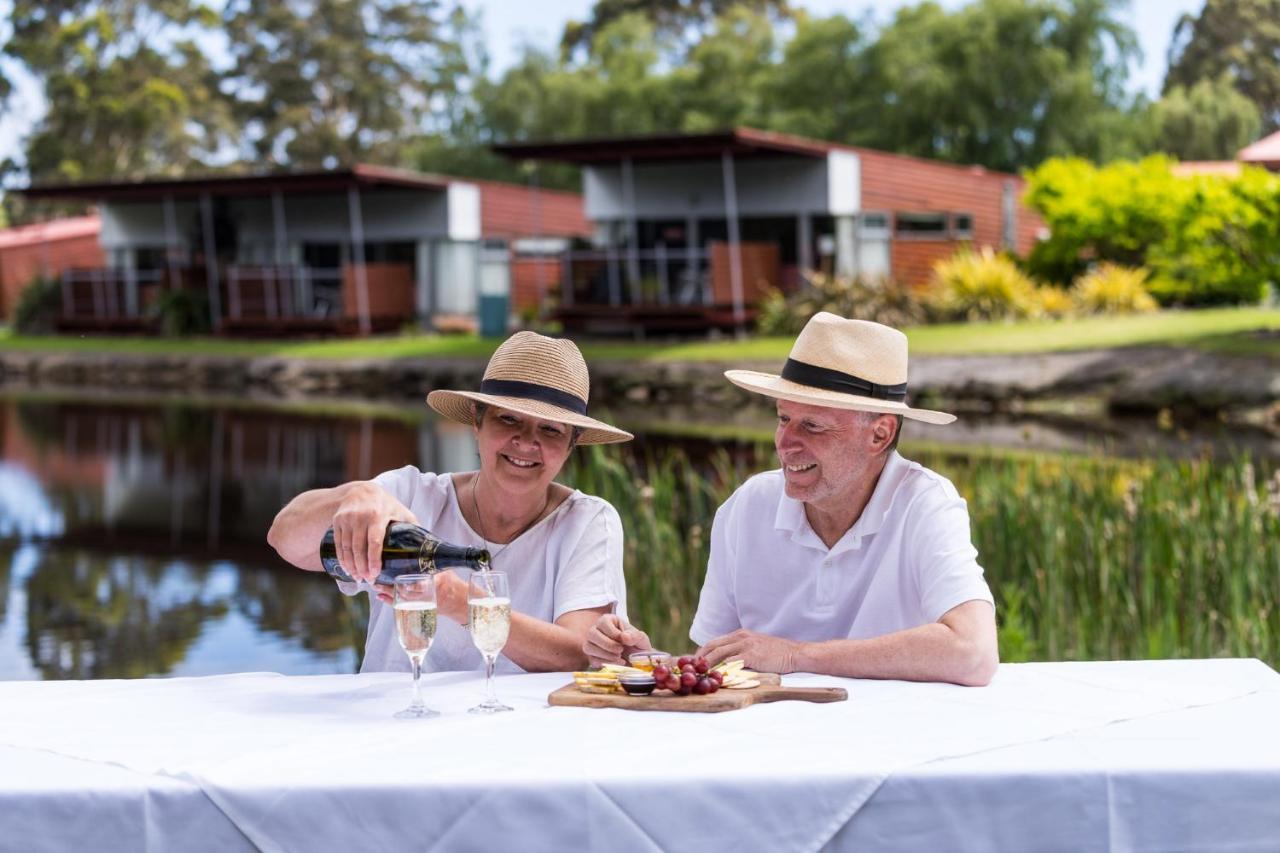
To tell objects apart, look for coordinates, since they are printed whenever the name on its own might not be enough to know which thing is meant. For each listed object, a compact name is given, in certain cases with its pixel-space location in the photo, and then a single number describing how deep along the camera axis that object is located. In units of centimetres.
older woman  327
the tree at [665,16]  5669
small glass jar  283
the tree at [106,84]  4728
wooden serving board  259
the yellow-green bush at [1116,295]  2672
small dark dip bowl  264
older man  332
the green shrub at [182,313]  3447
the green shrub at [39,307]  3822
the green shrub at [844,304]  2719
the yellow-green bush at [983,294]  2698
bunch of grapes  263
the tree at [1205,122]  3425
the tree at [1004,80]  4266
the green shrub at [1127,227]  2722
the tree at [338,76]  5669
